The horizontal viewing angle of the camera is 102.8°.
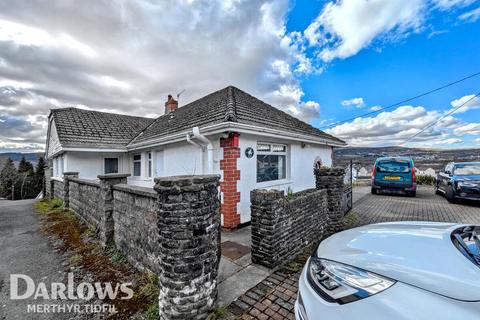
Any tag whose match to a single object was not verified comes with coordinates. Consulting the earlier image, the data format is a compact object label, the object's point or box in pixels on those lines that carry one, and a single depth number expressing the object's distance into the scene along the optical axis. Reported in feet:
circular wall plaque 18.37
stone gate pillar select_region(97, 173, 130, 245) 13.97
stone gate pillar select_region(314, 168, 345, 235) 16.22
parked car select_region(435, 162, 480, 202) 24.90
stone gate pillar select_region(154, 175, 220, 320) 6.98
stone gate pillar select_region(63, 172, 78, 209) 26.87
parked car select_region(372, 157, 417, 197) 31.40
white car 3.55
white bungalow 17.37
